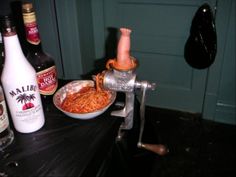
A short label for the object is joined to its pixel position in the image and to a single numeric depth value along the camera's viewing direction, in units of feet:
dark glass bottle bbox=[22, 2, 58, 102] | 2.55
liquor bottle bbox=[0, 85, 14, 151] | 2.14
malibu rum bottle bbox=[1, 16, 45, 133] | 1.99
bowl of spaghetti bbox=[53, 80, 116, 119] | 2.47
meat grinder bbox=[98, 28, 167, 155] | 2.20
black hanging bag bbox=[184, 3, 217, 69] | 4.97
